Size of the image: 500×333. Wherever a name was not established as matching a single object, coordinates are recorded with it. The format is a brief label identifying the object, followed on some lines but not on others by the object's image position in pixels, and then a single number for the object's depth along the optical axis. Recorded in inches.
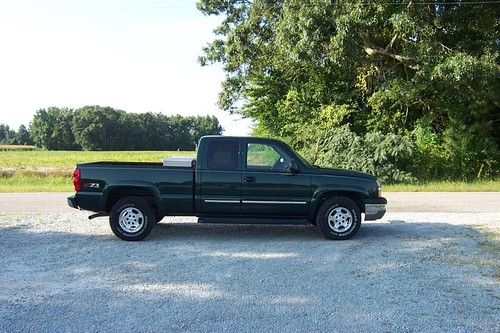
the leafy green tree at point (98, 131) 4119.1
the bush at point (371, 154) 761.0
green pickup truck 318.0
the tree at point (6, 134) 5003.0
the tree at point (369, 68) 646.5
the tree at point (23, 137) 4917.8
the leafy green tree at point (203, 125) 4333.2
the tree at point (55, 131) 4266.7
